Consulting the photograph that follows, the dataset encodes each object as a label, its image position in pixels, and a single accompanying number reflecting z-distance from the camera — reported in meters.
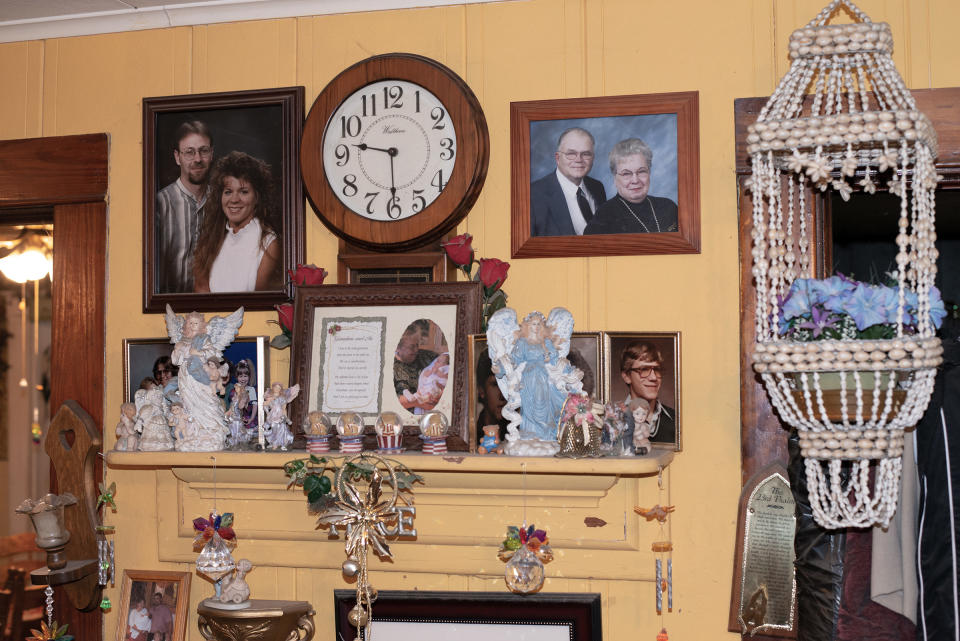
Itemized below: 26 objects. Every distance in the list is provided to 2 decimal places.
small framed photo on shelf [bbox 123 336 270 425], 2.43
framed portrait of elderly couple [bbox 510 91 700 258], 2.25
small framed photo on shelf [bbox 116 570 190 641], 2.46
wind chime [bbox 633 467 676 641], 2.16
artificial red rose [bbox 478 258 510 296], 2.25
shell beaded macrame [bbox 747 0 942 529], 1.81
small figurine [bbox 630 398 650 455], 2.11
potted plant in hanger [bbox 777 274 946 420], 1.78
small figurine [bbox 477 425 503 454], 2.12
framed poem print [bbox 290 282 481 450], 2.21
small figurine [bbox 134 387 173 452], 2.33
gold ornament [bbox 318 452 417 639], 2.14
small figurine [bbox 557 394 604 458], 2.04
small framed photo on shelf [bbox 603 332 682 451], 2.22
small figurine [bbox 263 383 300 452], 2.25
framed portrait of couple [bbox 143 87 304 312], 2.46
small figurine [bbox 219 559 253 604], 2.27
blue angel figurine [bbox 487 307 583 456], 2.08
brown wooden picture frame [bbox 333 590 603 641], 2.24
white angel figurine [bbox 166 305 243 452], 2.29
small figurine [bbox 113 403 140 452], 2.35
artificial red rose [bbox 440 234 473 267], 2.27
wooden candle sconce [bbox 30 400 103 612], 2.52
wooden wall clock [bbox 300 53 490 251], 2.33
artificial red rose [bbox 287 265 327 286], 2.35
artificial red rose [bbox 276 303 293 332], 2.38
